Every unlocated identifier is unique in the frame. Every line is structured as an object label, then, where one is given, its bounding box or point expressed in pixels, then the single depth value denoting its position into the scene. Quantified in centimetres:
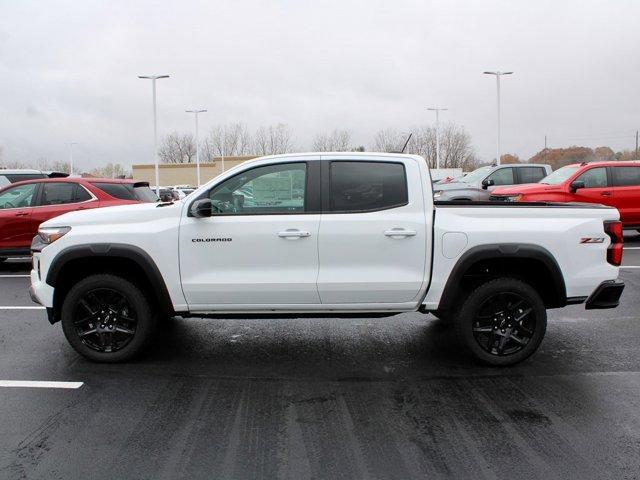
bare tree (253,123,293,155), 7166
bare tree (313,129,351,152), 5944
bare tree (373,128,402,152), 6229
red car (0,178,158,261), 1058
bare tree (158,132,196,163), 8900
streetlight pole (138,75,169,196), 3903
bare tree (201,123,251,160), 7681
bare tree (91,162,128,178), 10094
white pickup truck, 489
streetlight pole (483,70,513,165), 3691
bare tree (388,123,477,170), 7281
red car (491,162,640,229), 1262
